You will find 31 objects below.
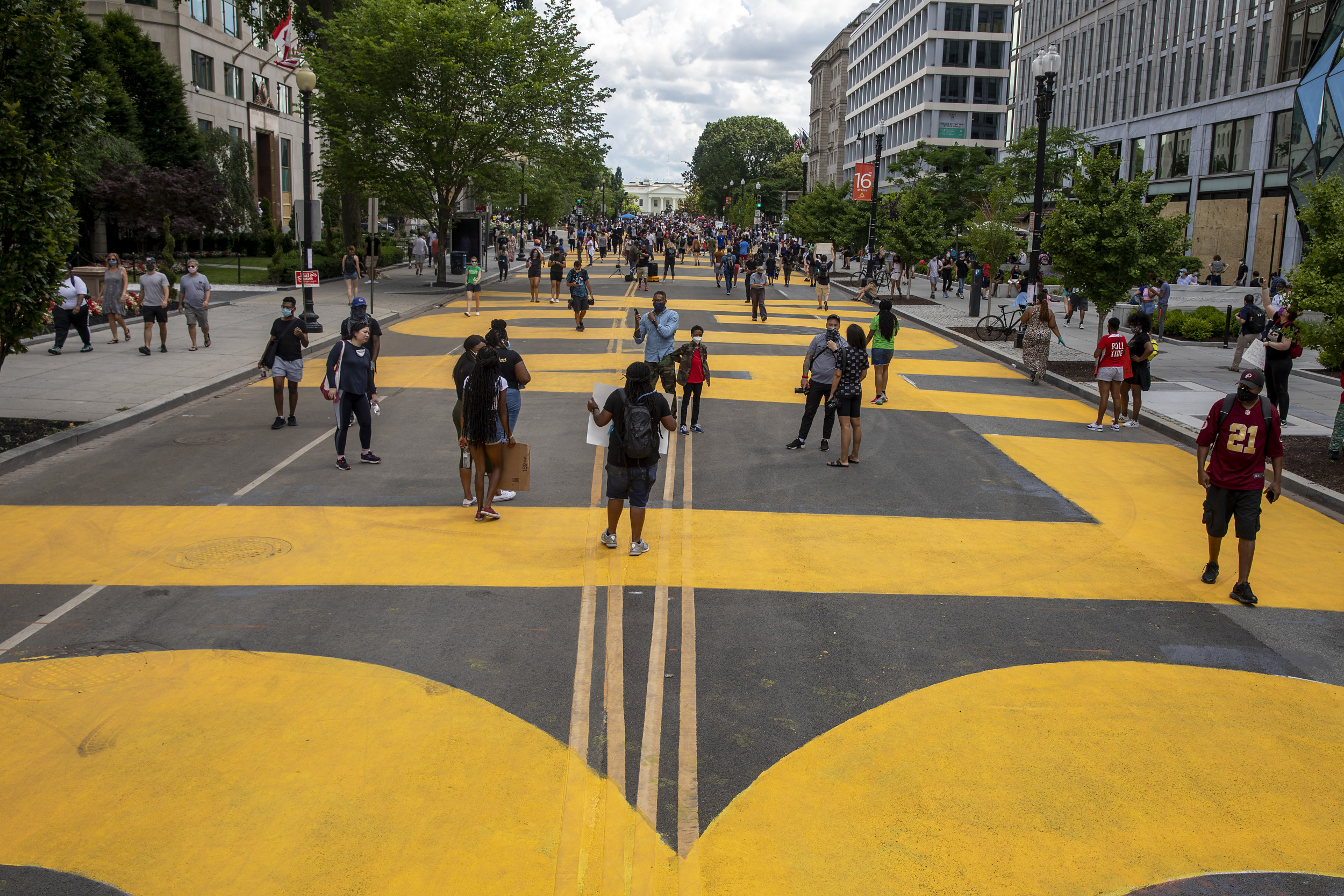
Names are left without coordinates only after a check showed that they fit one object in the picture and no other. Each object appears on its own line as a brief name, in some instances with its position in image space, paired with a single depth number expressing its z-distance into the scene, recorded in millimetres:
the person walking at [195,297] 21281
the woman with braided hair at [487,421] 9953
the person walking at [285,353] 14289
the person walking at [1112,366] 15688
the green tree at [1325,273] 12922
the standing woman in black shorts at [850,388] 13094
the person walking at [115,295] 21500
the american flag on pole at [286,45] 37531
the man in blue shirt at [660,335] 14992
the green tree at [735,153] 151375
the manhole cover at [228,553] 8977
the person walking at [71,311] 20375
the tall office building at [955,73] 95562
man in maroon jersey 8508
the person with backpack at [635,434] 9023
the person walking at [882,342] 16938
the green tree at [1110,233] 20562
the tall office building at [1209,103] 48469
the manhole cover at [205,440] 13820
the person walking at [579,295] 26922
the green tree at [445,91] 35094
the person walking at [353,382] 11922
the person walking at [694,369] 14555
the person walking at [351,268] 29578
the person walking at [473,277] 29312
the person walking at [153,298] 20281
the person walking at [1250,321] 20000
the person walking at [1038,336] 19797
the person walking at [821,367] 13539
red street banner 47719
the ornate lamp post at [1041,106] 24094
